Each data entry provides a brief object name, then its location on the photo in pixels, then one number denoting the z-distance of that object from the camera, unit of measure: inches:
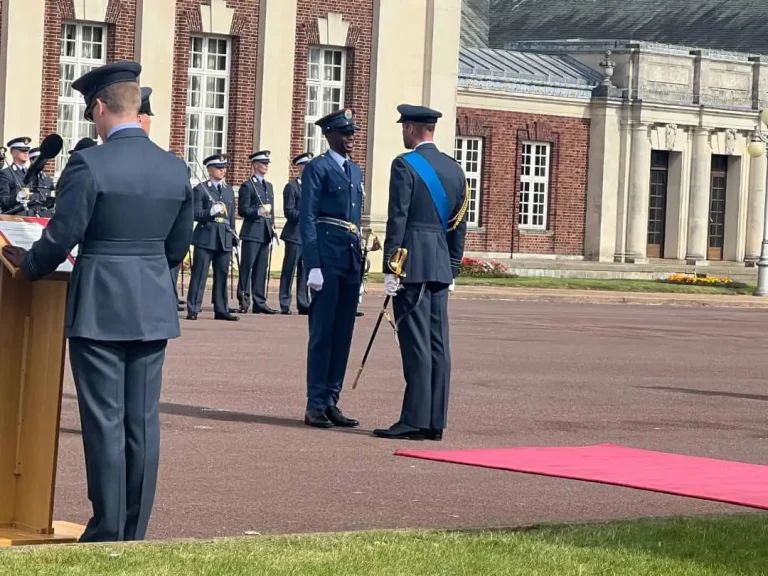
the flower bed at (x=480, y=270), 1542.8
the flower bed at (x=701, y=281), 1632.6
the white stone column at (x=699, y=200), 1926.7
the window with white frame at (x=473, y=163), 1776.6
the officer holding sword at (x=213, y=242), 888.3
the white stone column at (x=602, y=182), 1862.7
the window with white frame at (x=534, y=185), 1838.1
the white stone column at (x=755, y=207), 1994.3
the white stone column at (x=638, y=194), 1877.5
